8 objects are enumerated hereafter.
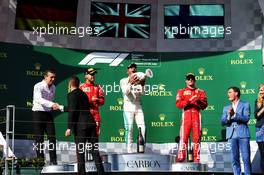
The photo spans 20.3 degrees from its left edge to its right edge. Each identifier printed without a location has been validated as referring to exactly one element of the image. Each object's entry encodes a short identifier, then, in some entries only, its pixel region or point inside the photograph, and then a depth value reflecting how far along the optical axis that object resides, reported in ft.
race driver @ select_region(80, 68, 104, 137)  40.55
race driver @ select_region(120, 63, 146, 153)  40.16
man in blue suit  36.06
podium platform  37.14
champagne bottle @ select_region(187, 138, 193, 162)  38.78
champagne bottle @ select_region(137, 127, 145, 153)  38.46
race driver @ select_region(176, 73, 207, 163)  40.04
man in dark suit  34.88
